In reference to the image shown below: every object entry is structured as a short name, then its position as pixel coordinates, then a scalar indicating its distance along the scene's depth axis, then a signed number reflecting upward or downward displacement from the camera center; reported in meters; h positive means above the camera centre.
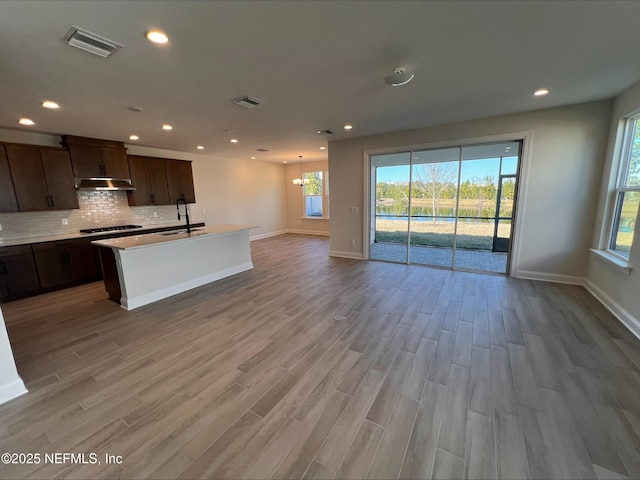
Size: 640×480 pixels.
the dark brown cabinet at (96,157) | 4.57 +0.91
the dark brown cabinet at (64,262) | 4.13 -0.97
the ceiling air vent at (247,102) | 3.11 +1.25
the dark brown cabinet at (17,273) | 3.77 -1.00
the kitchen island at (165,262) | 3.48 -0.93
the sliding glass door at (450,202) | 4.66 -0.13
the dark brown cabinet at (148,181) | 5.43 +0.50
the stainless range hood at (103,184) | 4.71 +0.41
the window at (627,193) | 3.07 -0.03
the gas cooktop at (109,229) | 4.89 -0.48
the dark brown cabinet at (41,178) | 4.07 +0.49
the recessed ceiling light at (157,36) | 1.85 +1.25
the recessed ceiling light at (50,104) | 3.01 +1.24
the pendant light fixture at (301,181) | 8.24 +0.63
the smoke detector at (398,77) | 2.49 +1.19
